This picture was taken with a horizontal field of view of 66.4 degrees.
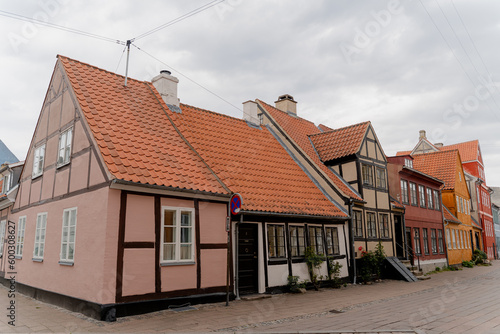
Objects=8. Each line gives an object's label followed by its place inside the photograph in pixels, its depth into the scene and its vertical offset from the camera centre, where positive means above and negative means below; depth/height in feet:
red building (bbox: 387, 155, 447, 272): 73.41 +6.04
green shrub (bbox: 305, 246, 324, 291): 46.62 -2.49
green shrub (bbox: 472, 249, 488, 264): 105.83 -5.03
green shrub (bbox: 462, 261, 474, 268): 95.88 -6.26
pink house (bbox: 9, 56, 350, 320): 30.25 +3.55
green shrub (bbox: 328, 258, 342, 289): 49.32 -4.20
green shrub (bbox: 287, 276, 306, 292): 43.57 -4.73
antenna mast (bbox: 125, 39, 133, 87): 41.83 +21.70
